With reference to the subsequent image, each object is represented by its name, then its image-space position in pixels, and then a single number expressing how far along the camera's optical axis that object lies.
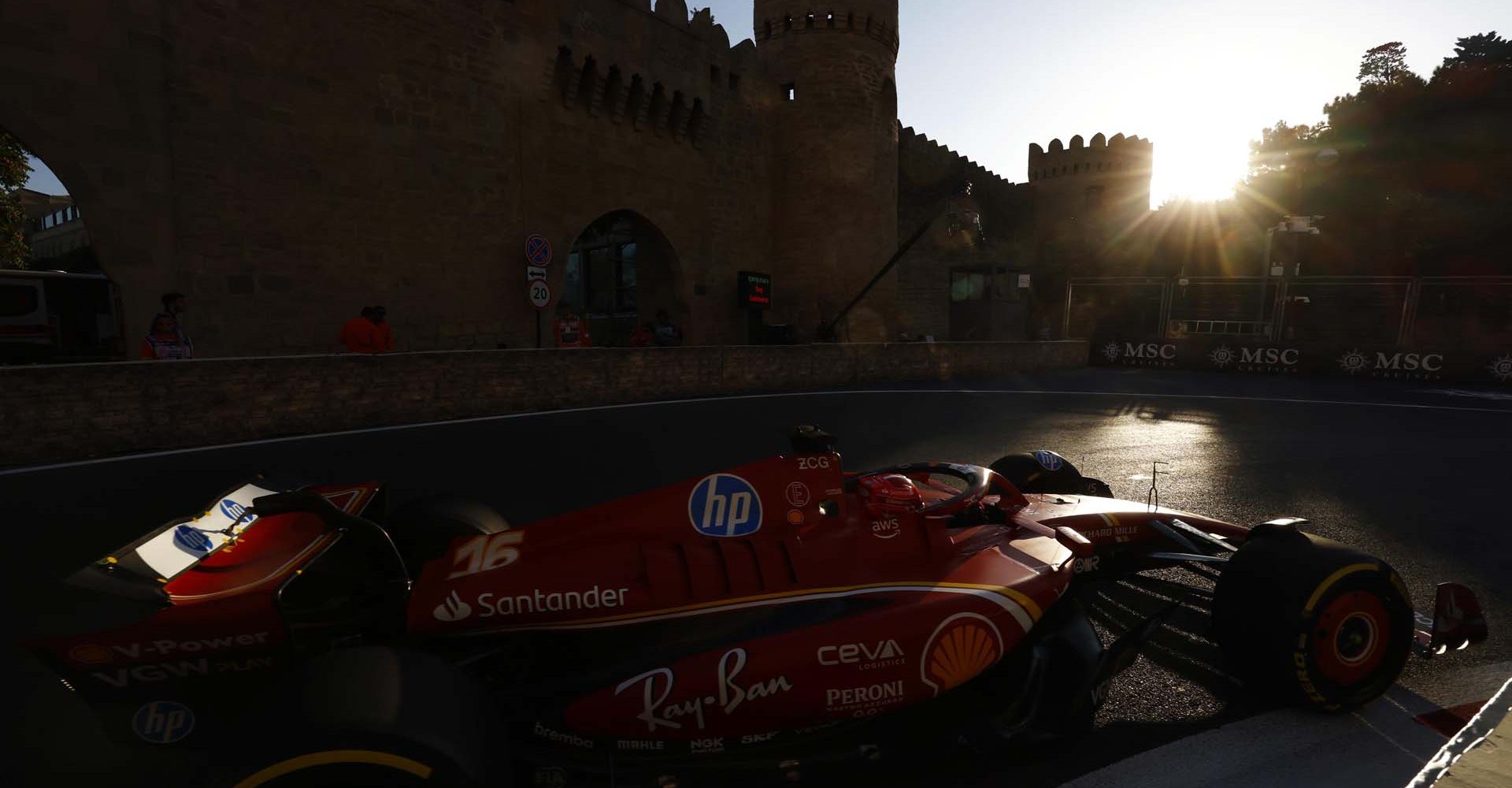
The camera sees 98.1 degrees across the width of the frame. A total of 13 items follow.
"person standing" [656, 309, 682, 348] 19.02
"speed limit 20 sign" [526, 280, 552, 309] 14.74
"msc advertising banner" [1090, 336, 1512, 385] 17.03
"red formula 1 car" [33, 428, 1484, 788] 1.93
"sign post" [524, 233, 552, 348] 14.79
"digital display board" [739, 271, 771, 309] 23.03
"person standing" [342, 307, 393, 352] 10.47
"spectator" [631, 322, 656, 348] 17.41
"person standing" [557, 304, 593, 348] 17.23
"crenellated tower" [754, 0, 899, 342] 23.08
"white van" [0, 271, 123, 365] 15.51
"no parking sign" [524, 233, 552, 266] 15.41
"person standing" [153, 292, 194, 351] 9.13
